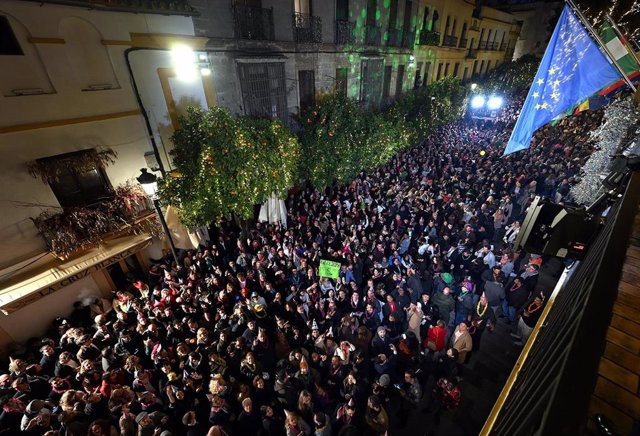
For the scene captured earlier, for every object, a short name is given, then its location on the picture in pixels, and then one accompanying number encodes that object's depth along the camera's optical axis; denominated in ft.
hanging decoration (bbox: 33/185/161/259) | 27.84
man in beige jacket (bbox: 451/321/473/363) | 22.05
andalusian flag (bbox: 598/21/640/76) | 18.48
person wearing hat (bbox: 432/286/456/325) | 26.35
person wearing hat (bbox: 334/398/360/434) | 17.44
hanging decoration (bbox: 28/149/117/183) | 26.40
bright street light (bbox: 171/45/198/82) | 34.58
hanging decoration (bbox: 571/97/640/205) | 28.81
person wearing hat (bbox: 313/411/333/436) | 16.69
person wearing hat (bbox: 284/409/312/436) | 16.58
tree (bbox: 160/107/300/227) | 30.42
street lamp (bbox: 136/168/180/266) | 25.88
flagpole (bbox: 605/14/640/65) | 17.41
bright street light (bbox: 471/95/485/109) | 90.63
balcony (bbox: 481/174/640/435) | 3.38
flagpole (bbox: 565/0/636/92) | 16.51
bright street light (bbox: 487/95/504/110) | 89.71
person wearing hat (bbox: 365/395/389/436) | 17.13
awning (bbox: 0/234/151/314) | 25.44
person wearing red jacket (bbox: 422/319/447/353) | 22.17
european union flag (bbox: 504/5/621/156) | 17.63
